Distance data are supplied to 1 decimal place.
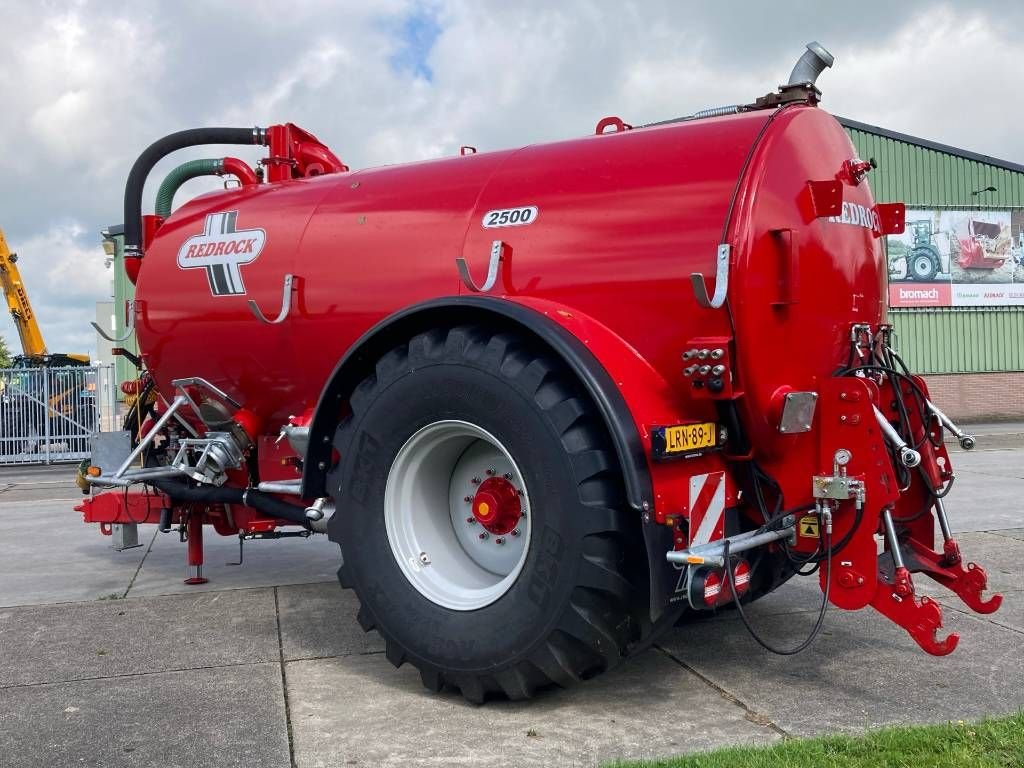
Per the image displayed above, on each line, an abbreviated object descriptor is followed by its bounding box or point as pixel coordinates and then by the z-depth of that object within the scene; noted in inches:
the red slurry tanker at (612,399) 134.3
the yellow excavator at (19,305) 938.1
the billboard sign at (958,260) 845.2
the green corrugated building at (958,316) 841.5
